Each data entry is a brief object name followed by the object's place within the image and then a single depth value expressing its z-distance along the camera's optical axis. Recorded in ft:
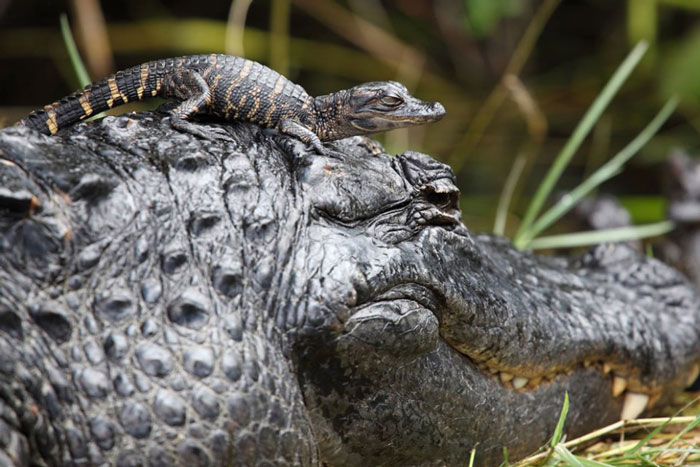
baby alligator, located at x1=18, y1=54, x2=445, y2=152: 13.16
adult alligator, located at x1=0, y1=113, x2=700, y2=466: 10.03
